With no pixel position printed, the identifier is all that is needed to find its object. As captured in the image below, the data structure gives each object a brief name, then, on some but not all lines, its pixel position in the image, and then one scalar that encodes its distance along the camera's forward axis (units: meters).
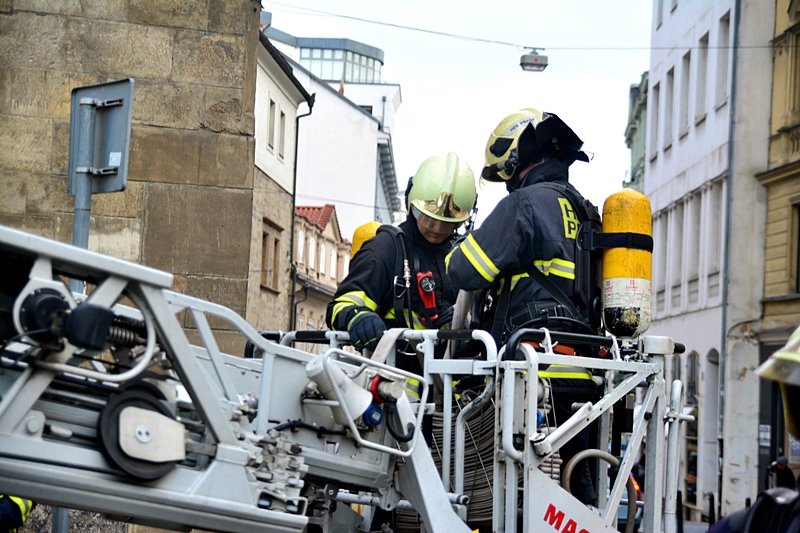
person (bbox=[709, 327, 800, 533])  2.56
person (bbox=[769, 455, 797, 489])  22.78
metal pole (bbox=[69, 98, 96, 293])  6.20
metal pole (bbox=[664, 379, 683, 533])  5.96
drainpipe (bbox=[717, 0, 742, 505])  29.48
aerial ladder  3.72
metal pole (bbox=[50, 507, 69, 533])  5.99
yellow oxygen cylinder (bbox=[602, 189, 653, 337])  6.12
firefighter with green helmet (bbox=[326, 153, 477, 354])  7.05
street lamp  27.98
